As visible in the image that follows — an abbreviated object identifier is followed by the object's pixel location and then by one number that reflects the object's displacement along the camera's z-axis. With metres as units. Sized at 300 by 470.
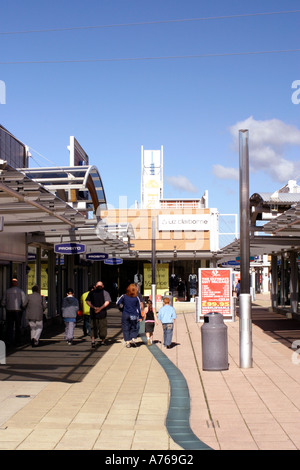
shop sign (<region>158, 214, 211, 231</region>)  40.50
